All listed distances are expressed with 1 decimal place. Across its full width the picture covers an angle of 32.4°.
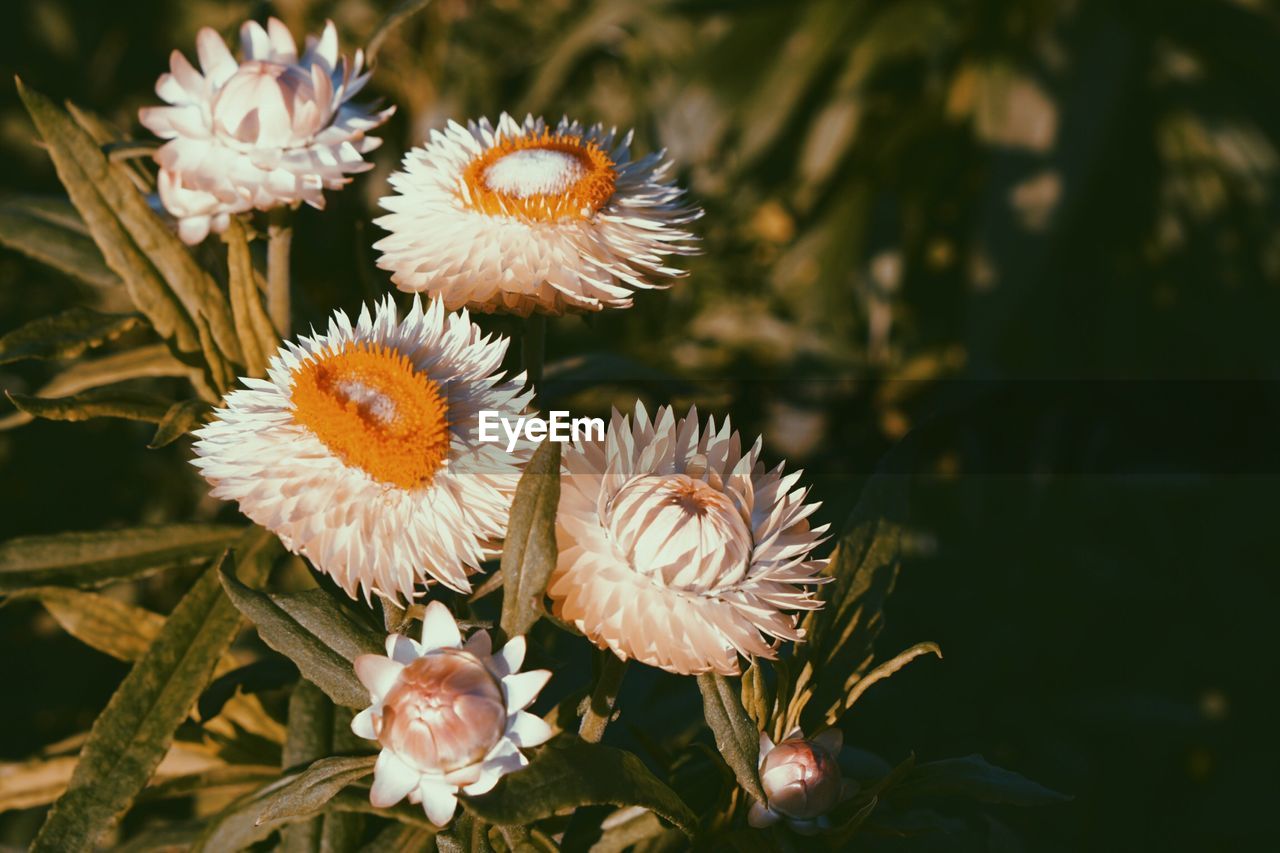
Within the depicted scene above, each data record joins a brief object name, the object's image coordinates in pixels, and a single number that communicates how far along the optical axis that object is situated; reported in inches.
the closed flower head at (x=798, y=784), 14.3
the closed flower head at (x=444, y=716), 13.1
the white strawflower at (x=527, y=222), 15.2
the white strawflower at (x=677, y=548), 13.5
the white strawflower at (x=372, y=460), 13.8
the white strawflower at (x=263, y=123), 15.3
